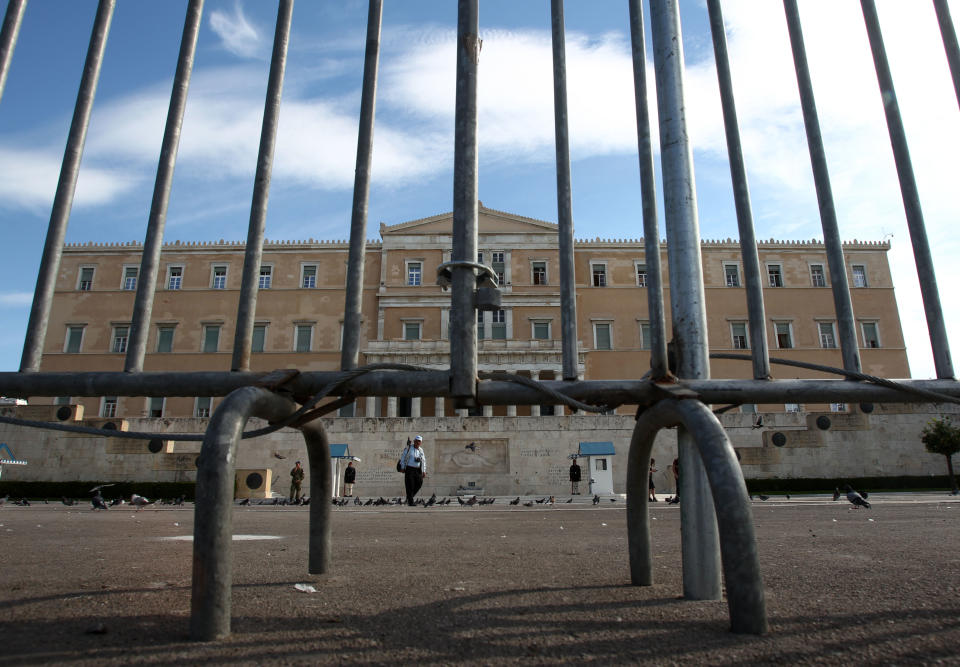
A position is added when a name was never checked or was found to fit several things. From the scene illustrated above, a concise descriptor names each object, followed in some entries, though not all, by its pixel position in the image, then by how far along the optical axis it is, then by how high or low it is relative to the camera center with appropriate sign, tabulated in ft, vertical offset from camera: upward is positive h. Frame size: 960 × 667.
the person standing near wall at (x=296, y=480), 71.33 +1.47
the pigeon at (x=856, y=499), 39.82 -0.35
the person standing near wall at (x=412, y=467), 51.08 +2.08
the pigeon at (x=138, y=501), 50.85 -0.63
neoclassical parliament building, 144.87 +44.01
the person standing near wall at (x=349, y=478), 76.86 +1.87
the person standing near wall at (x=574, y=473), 79.51 +2.51
